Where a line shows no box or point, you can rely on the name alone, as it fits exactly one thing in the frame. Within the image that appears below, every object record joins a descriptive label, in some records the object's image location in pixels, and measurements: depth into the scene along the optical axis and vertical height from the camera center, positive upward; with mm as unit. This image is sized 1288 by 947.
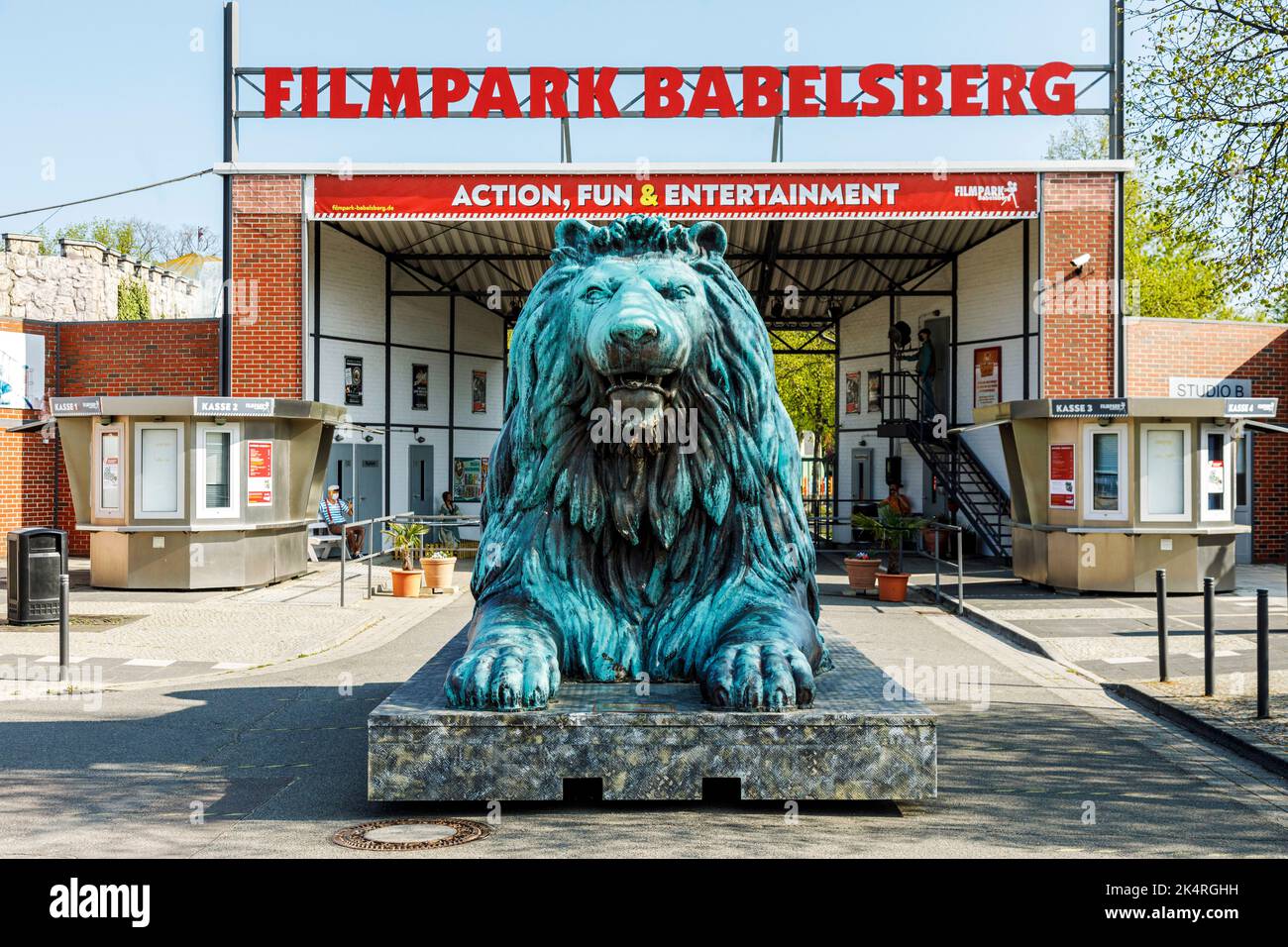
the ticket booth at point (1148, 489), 14234 +3
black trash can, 11242 -841
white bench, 20616 -970
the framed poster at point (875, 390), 28025 +2408
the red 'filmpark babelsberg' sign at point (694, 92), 19594 +6794
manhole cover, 4238 -1324
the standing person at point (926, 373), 24766 +2486
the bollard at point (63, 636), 8714 -1154
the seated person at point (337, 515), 21406 -542
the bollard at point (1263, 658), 7043 -1043
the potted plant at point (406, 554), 14953 -901
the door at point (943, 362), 24484 +2732
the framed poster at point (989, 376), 22438 +2237
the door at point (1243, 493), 19781 -59
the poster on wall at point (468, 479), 26844 +174
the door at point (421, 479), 25344 +158
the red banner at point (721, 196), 18766 +4779
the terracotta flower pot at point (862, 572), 15547 -1134
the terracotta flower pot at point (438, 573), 15691 -1179
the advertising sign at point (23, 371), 20062 +2009
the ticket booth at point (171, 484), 14555 +13
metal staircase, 21312 +363
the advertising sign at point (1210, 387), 20000 +1791
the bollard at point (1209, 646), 7867 -1075
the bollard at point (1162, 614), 8469 -936
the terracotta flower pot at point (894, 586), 15023 -1283
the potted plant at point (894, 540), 15023 -688
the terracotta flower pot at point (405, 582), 14930 -1252
